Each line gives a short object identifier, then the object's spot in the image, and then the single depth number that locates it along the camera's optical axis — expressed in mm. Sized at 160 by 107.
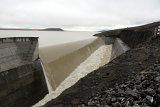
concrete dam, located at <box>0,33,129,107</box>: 11688
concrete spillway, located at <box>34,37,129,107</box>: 15944
